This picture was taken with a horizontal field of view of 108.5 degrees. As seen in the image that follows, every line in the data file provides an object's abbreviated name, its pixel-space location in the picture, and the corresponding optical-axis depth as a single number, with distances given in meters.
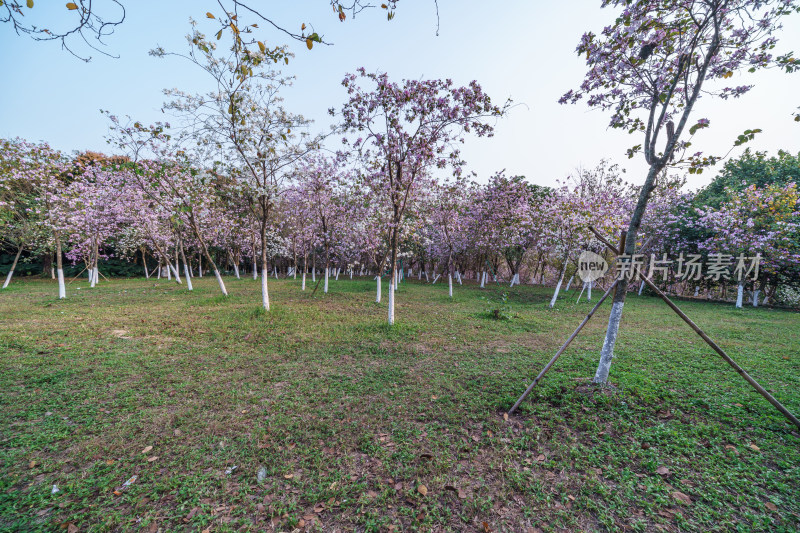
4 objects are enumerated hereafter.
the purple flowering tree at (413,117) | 8.80
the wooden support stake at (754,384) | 3.95
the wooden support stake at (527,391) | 4.67
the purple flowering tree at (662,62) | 4.30
